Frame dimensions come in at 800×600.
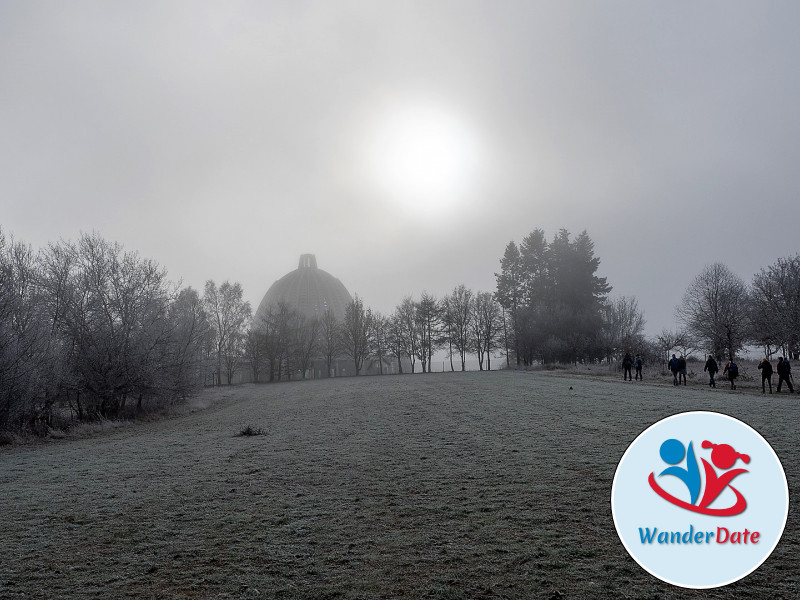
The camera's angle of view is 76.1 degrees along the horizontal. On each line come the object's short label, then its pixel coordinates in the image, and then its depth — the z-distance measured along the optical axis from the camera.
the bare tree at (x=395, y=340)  93.66
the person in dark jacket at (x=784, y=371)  25.33
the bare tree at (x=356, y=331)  94.06
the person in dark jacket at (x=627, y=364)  37.40
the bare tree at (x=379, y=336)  94.38
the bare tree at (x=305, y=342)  89.62
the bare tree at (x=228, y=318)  78.25
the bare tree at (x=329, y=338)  97.38
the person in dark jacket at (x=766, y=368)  25.56
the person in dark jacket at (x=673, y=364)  30.84
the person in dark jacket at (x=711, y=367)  29.56
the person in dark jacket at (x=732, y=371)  27.73
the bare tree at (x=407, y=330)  93.81
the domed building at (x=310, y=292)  140.25
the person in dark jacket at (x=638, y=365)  36.56
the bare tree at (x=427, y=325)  92.44
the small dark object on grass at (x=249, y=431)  18.30
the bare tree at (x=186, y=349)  33.94
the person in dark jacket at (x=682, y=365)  31.03
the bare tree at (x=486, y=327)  88.19
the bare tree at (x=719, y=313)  58.75
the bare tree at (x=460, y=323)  90.69
